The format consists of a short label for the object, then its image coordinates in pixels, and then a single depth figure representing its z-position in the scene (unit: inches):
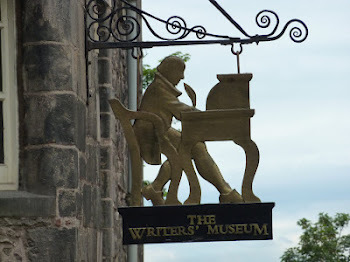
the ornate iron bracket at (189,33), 405.3
